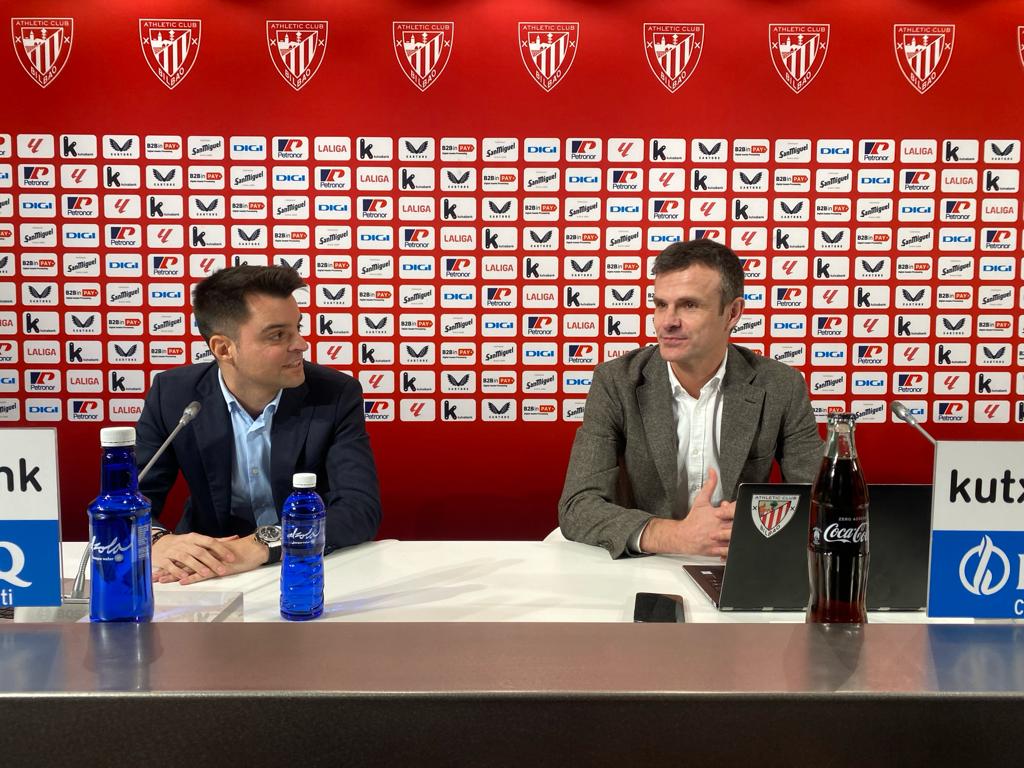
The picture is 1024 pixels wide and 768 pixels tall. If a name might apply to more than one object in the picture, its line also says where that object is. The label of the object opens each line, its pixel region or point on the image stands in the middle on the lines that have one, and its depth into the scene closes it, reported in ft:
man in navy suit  6.18
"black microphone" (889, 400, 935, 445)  4.18
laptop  3.77
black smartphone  3.60
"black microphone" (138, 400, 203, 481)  4.55
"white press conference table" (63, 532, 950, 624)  3.95
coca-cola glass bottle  3.06
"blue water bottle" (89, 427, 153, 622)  2.88
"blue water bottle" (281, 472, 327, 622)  3.84
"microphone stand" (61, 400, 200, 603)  3.74
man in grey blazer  6.35
